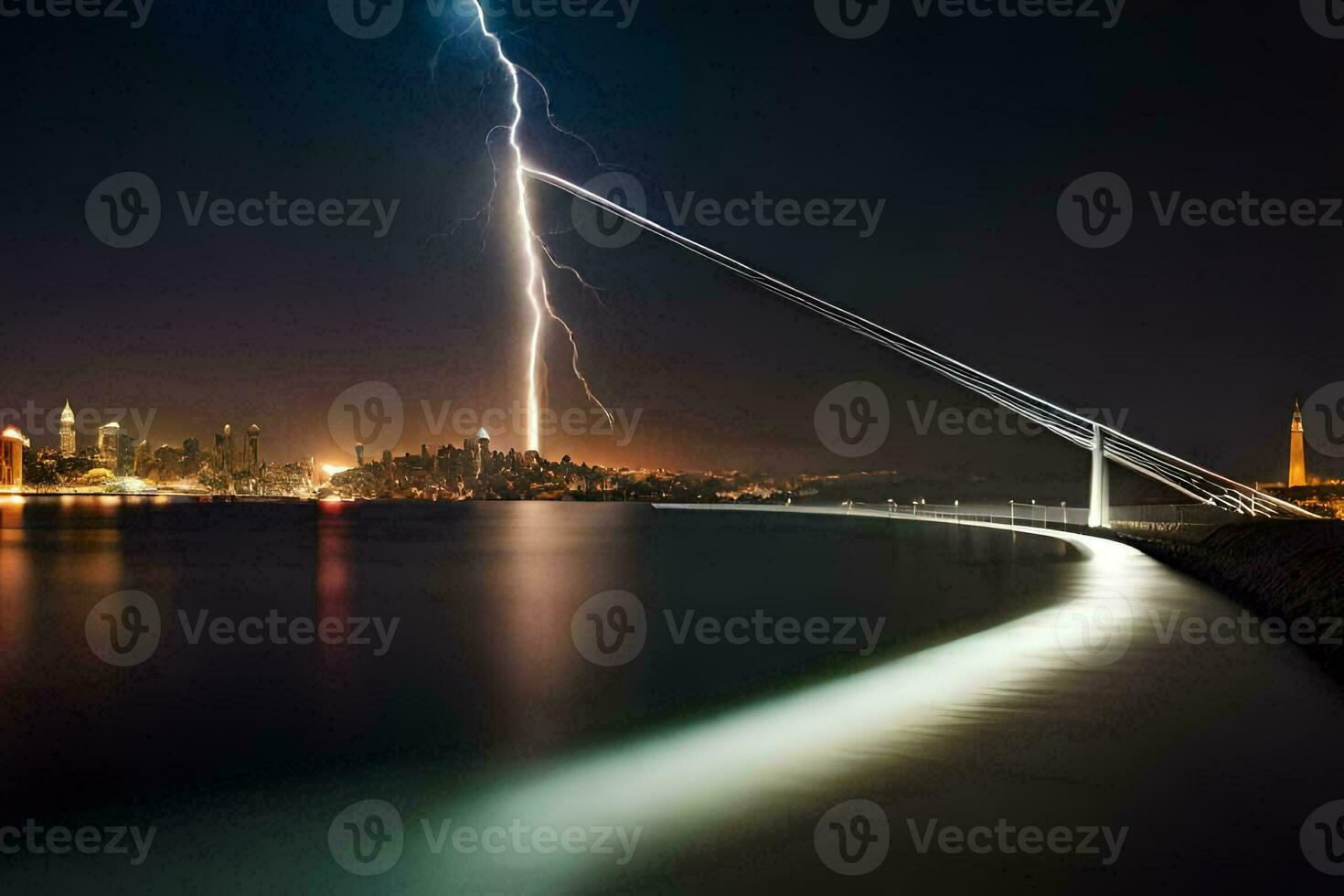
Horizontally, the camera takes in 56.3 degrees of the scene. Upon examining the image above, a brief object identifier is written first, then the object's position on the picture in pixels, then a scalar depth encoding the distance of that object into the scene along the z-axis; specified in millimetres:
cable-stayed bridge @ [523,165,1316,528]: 32344
